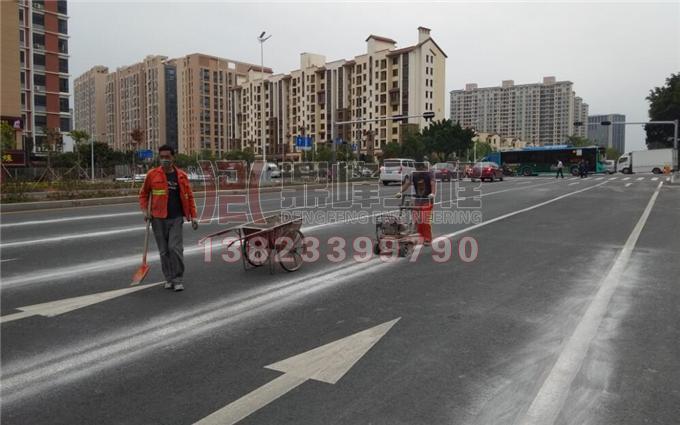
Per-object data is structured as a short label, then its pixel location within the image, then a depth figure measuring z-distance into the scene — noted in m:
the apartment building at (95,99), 173.75
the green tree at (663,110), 68.62
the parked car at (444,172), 42.20
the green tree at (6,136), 43.25
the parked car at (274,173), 34.61
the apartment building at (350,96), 100.75
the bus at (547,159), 54.44
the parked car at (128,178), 28.26
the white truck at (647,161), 56.69
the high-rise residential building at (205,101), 141.75
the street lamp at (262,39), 46.56
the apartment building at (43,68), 73.81
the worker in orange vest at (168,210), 6.71
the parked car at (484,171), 40.12
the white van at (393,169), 33.94
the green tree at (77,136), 64.81
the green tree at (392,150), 83.46
